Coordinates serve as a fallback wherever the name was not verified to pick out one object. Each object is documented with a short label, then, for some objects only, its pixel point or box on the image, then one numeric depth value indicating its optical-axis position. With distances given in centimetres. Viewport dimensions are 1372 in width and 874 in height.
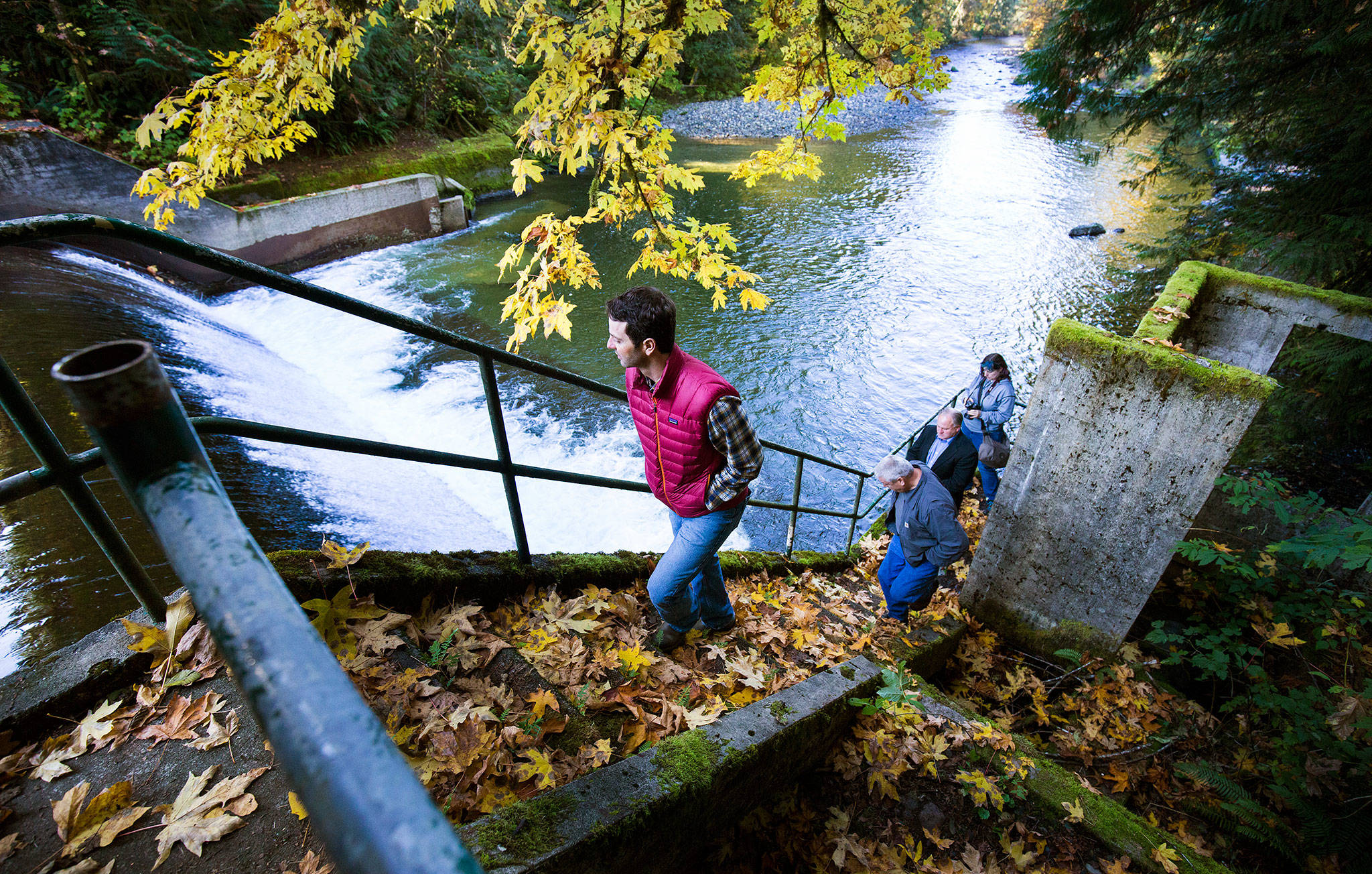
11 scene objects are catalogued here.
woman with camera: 572
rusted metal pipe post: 39
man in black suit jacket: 559
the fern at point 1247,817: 313
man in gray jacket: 387
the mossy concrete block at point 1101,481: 349
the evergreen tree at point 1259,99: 567
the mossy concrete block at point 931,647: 397
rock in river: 1675
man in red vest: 253
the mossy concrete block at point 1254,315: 500
